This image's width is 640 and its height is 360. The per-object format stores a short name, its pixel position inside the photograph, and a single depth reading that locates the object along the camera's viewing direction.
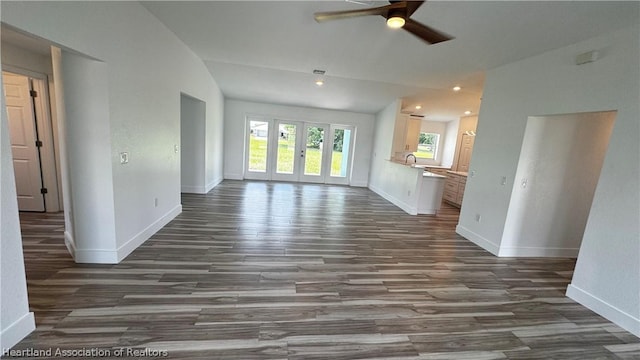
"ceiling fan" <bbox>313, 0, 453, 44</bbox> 2.02
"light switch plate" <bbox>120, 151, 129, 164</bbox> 2.64
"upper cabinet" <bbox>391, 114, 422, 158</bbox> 6.55
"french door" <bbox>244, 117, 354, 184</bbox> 7.95
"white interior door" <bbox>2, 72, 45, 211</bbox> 3.64
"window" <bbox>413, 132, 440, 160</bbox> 9.00
